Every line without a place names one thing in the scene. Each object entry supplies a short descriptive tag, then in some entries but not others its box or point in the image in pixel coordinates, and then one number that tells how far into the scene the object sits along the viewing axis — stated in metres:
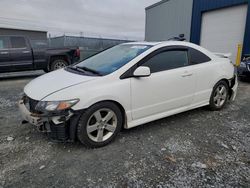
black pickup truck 7.48
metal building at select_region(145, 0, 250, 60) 9.64
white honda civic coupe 2.48
